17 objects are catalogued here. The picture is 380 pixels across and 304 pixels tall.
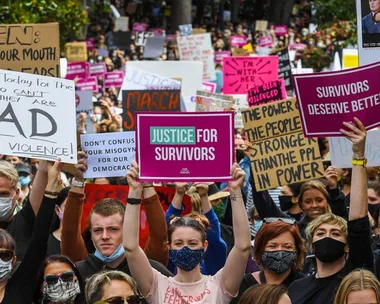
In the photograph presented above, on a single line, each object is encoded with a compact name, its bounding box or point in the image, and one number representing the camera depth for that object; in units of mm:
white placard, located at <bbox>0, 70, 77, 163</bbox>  8649
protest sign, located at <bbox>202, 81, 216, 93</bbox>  21968
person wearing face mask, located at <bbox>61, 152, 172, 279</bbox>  8150
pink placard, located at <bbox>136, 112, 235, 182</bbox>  7869
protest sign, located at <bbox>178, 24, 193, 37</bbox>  35862
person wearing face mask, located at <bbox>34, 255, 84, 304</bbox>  7207
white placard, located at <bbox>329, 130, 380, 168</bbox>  10341
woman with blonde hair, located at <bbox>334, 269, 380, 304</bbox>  6966
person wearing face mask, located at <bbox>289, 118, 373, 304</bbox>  7733
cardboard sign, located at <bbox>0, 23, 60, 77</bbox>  9787
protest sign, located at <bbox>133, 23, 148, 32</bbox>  51232
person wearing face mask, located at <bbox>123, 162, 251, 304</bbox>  7579
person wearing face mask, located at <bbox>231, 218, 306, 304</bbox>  8145
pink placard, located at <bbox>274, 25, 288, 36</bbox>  51159
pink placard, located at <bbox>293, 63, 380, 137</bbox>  8445
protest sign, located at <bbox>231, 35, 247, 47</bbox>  41725
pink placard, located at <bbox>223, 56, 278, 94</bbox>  19194
